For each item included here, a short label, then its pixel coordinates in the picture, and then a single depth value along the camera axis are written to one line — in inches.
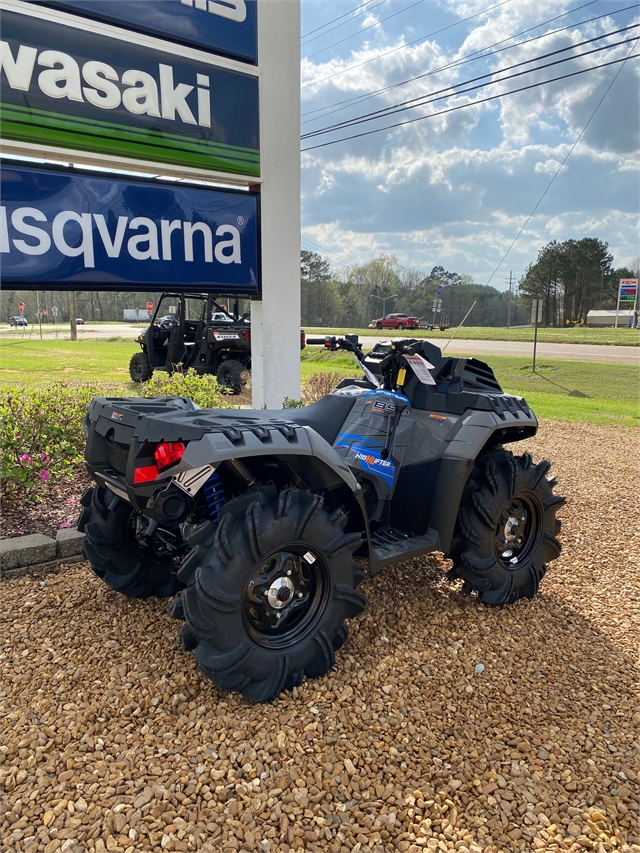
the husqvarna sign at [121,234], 174.6
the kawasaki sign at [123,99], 167.8
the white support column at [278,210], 209.8
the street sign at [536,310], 446.6
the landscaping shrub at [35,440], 159.8
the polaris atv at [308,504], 94.0
